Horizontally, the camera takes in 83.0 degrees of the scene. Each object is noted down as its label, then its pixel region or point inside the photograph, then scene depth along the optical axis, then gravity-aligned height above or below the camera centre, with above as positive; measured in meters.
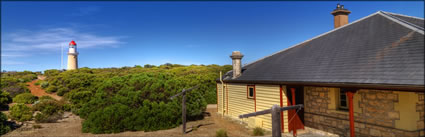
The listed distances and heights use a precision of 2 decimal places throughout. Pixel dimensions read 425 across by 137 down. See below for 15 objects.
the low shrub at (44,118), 15.16 -2.84
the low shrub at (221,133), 10.61 -2.70
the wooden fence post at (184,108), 11.16 -1.64
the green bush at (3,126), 12.53 -2.79
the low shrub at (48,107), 16.83 -2.39
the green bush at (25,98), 21.22 -2.18
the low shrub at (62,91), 25.06 -1.80
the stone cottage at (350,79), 7.36 -0.25
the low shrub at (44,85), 27.53 -1.28
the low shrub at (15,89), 23.58 -1.57
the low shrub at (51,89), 25.78 -1.63
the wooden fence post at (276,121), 5.98 -1.22
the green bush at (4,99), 19.24 -2.06
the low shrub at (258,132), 10.81 -2.69
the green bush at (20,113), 15.38 -2.53
